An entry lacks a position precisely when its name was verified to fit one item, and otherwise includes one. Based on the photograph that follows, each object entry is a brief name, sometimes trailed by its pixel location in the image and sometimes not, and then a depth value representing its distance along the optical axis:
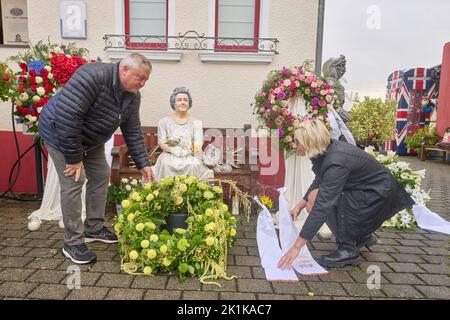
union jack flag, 15.76
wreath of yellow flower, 3.05
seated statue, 4.73
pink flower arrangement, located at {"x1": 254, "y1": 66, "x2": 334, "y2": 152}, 4.45
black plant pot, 3.45
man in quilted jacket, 2.96
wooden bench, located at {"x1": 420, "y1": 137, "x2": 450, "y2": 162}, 13.17
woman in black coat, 3.03
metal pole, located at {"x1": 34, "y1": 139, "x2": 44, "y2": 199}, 5.23
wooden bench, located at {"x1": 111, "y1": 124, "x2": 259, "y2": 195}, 4.95
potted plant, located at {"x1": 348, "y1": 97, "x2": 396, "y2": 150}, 9.54
